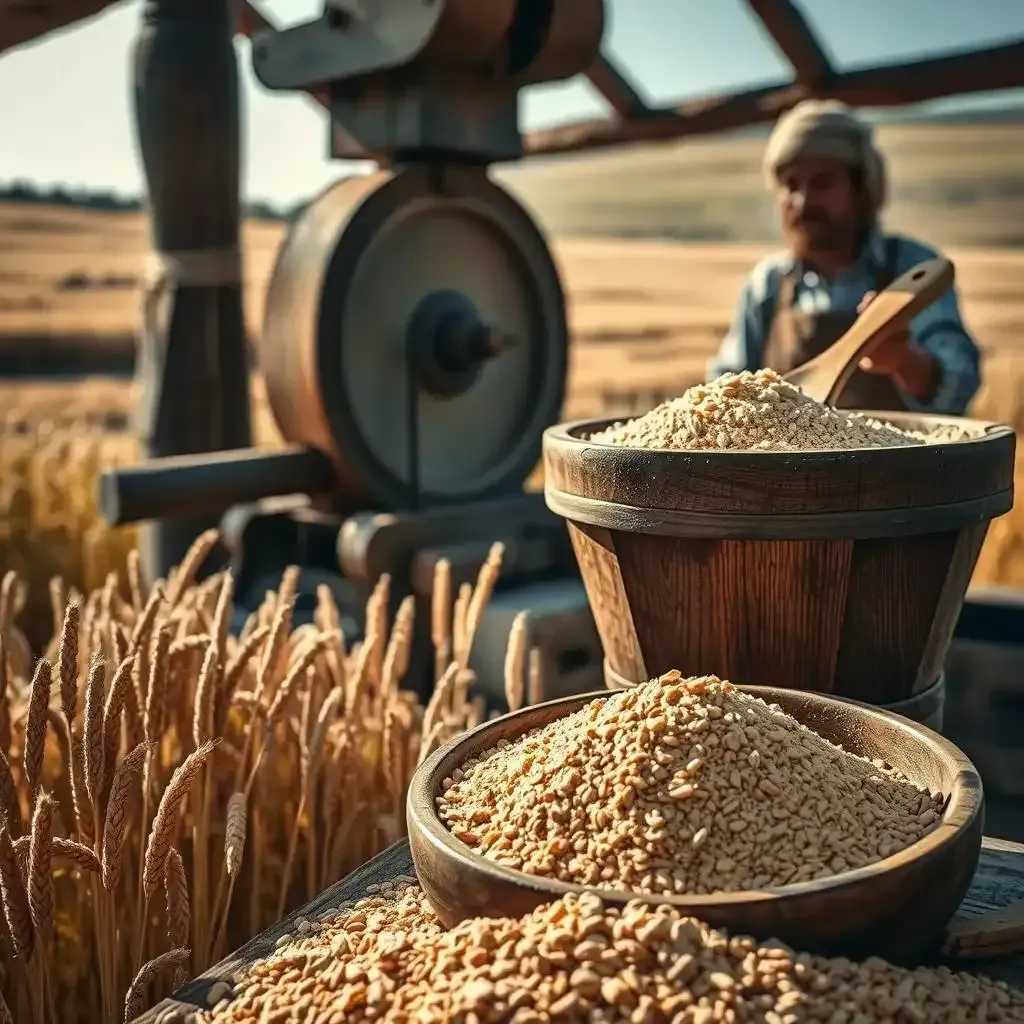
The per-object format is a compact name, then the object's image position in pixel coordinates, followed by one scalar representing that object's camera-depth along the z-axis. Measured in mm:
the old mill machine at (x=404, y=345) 2547
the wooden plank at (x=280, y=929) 1061
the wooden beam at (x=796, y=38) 3418
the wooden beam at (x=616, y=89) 3957
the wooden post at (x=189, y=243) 2941
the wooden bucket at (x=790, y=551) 1326
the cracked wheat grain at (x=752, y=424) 1433
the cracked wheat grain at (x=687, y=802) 1031
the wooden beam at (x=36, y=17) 2352
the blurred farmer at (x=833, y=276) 2328
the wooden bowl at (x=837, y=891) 955
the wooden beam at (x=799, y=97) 3225
